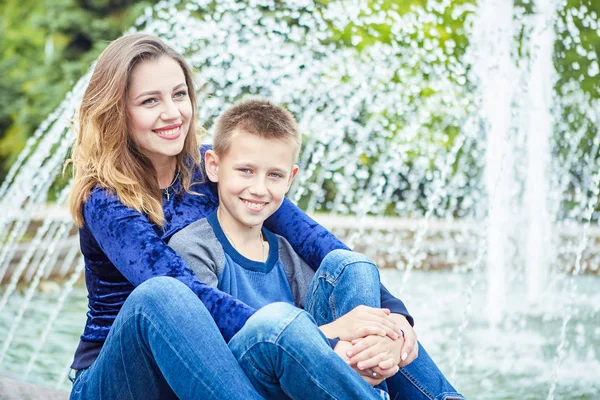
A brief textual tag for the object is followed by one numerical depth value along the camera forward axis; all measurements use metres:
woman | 1.86
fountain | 5.32
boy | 2.15
